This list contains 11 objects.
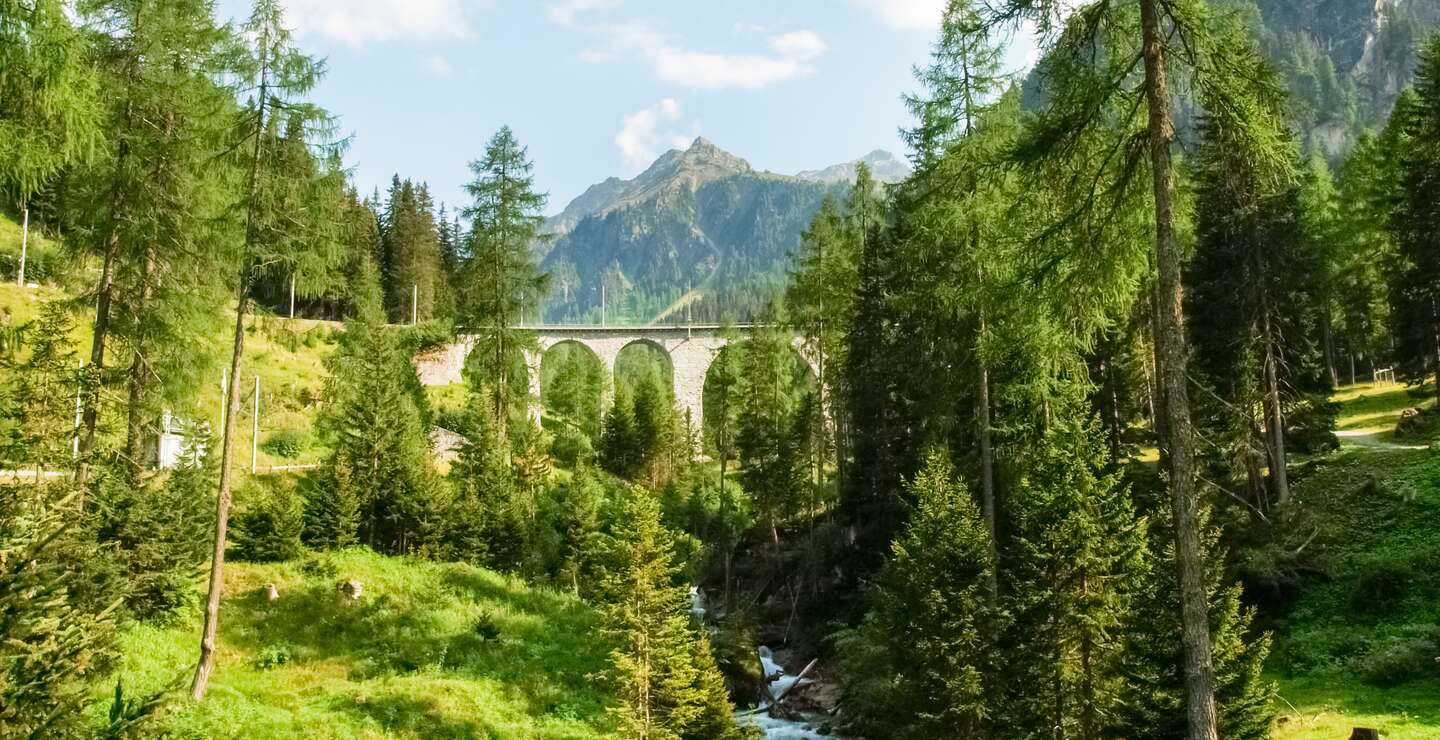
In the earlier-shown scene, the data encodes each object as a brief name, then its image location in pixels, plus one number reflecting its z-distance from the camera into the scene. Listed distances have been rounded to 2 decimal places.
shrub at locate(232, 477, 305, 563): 25.39
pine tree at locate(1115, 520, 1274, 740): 12.62
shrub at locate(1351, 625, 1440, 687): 16.89
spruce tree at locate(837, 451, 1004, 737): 15.98
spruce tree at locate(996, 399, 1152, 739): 14.08
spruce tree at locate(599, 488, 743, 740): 17.28
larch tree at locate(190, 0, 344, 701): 17.77
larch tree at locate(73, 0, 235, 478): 19.86
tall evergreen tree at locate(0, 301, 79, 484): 17.62
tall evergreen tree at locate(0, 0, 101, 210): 9.83
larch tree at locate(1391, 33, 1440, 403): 30.58
